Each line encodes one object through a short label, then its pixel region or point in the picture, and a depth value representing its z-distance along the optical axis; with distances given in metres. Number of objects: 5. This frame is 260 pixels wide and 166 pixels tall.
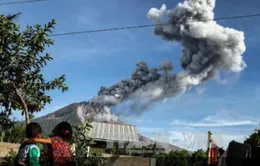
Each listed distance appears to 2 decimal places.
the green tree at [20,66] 11.29
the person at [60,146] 5.29
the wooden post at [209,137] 11.05
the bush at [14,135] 13.83
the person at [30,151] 5.04
